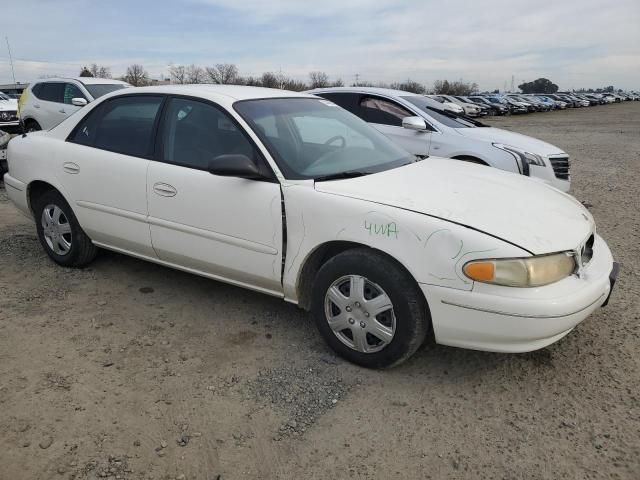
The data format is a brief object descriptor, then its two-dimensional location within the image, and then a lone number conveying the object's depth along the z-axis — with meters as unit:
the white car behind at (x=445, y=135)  6.19
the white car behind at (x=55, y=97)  10.27
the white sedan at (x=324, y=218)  2.59
